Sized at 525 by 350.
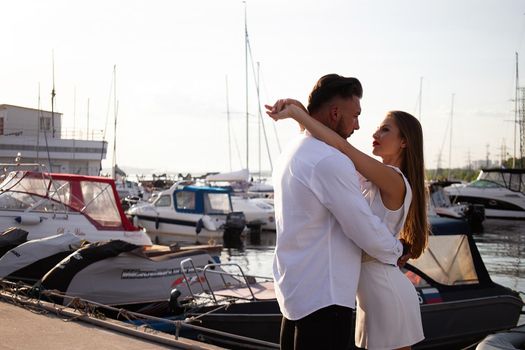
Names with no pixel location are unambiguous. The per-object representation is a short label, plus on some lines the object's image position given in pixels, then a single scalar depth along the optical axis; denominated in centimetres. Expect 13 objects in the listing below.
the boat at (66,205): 1603
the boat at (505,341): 432
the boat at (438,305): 805
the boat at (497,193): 4853
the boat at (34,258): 1028
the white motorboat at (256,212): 3703
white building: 5191
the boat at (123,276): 988
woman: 324
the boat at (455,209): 4062
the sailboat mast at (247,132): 5300
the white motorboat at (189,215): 3203
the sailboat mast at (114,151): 6197
